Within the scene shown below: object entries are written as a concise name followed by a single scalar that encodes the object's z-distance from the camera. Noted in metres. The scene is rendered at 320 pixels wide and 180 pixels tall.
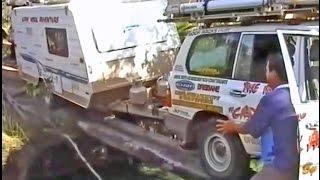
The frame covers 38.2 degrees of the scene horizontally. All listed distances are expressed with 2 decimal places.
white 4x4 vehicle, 2.46
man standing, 2.48
